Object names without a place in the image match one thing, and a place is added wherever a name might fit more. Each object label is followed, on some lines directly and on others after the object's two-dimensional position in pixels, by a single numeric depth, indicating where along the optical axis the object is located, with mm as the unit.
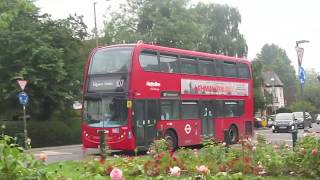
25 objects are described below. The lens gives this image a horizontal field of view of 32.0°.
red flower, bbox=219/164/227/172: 10654
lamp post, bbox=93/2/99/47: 46844
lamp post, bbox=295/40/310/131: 20394
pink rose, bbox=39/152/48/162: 5619
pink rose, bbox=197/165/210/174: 5807
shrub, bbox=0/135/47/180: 4523
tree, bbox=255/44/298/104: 134750
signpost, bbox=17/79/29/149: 26519
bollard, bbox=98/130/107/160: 12089
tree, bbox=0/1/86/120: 30953
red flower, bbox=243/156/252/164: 10798
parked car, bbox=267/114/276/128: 62875
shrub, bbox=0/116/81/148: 32281
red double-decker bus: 19859
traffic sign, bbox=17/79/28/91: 26566
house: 118125
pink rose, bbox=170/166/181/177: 5496
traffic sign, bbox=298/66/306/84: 22375
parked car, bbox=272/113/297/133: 45344
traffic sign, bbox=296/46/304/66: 20375
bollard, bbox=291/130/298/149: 14543
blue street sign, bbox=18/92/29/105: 26514
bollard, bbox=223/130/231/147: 16130
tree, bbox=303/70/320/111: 111694
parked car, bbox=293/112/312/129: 54462
